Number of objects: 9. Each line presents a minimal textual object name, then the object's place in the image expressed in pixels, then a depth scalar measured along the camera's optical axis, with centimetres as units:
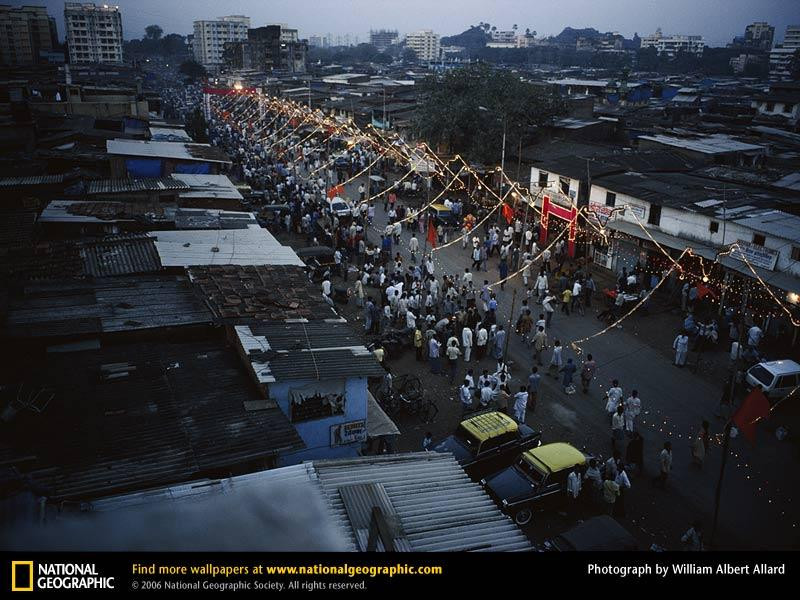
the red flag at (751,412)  1073
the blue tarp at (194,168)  2606
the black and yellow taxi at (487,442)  1163
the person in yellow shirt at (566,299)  1961
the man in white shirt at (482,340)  1650
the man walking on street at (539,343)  1647
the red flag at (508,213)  2644
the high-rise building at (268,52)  10369
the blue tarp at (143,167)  2505
